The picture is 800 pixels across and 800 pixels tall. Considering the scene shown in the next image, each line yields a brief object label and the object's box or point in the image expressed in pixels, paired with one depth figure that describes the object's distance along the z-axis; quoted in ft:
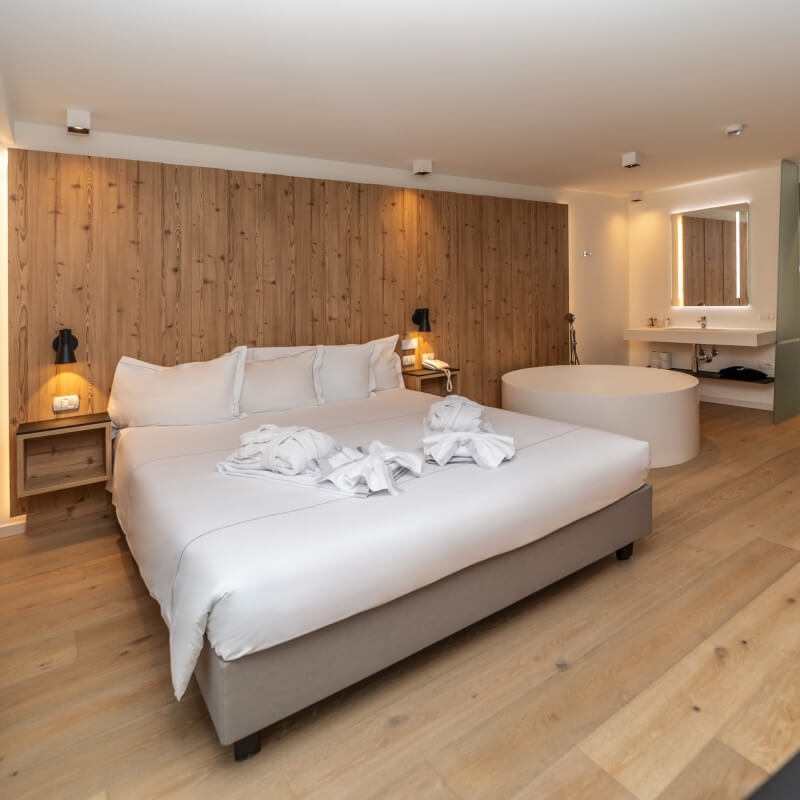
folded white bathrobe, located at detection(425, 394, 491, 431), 8.63
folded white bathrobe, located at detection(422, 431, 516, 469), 7.22
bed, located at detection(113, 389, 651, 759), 4.75
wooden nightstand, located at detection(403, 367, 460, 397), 14.46
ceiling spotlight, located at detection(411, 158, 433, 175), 13.74
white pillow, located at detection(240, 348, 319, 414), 11.07
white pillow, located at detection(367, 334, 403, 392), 13.35
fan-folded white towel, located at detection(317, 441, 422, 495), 6.24
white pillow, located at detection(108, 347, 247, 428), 10.06
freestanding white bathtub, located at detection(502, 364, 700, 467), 12.57
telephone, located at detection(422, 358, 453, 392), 14.74
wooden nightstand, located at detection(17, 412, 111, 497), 9.55
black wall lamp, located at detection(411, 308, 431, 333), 14.67
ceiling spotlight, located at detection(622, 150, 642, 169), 13.88
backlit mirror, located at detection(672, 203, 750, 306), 17.76
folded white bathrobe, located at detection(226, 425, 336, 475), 6.91
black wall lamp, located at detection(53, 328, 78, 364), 9.98
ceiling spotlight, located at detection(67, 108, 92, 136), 9.68
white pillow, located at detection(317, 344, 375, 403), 12.26
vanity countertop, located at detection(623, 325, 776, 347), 16.26
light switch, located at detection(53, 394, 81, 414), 10.38
